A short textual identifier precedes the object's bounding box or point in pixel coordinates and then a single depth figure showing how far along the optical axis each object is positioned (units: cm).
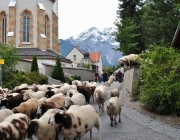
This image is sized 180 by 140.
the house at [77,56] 9043
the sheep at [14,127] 666
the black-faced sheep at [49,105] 981
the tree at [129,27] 3769
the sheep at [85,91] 1611
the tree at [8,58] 2519
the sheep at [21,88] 1456
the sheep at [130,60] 2100
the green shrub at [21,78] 2230
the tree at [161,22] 3103
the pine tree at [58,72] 3128
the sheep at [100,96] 1368
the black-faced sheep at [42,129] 715
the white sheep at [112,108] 1063
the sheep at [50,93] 1359
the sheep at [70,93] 1268
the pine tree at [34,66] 2855
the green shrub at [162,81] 1233
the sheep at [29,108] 967
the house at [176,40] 1583
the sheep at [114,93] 1612
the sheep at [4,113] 816
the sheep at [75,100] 1054
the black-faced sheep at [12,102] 1130
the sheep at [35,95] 1192
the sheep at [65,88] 1502
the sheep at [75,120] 725
